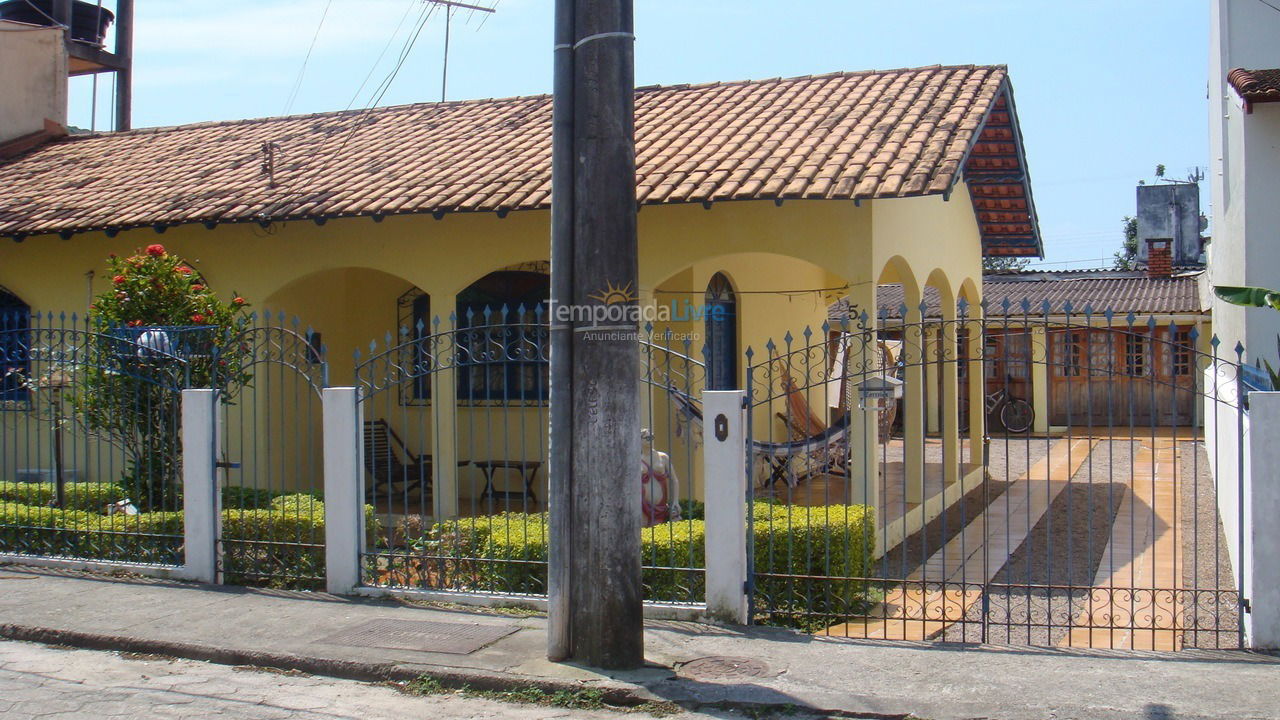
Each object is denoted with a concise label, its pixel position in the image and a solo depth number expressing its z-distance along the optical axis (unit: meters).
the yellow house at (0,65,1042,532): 10.08
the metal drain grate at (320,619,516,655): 6.38
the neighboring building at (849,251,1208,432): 21.30
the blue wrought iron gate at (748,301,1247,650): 6.69
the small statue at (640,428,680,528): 8.66
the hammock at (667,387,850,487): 10.44
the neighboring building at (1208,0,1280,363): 11.12
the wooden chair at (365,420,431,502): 13.14
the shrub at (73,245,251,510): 8.94
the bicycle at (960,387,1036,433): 20.86
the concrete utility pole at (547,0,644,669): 5.86
